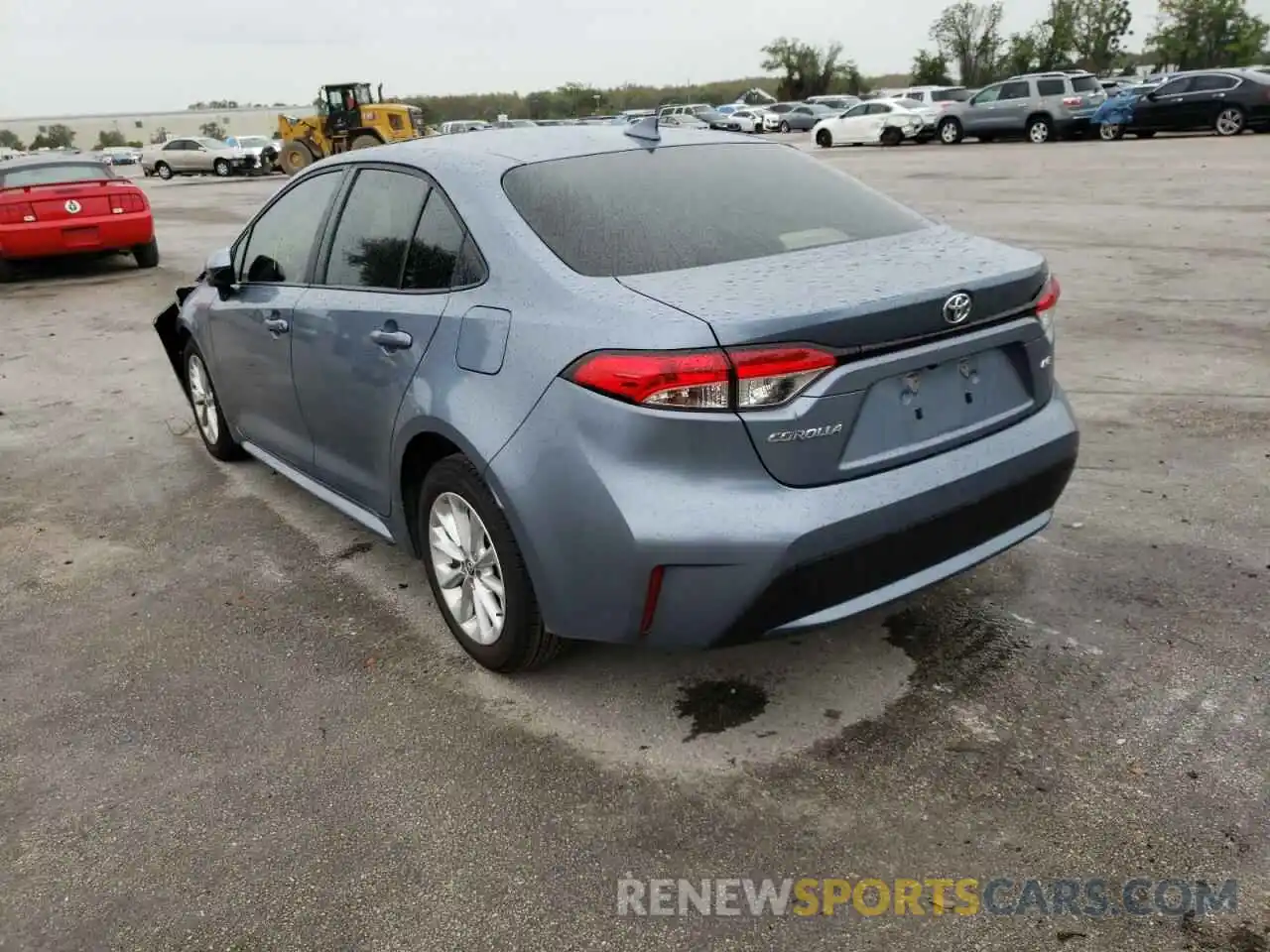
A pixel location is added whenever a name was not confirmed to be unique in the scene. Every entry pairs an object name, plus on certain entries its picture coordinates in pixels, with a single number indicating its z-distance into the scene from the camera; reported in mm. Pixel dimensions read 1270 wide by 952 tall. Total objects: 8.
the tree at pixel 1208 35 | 71062
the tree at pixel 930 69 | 78312
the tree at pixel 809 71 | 86500
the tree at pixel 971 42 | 79562
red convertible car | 12219
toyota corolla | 2615
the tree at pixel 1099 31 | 76188
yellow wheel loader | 31969
